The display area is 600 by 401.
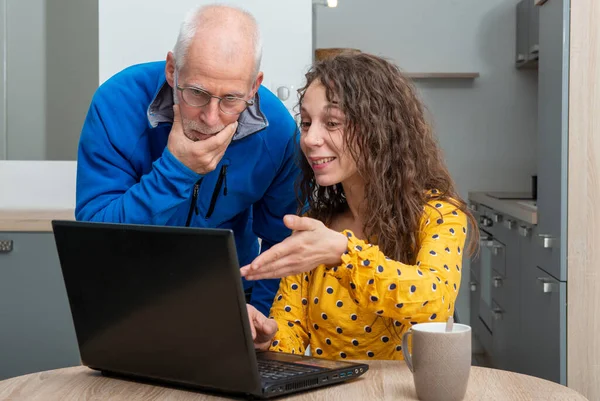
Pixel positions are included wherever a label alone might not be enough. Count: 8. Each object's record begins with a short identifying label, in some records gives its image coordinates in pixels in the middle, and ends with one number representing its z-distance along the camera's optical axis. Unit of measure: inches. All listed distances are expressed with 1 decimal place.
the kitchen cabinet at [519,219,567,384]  100.5
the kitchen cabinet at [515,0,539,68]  156.0
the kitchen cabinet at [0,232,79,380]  108.3
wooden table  39.7
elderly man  57.7
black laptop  36.7
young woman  53.6
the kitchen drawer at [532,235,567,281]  100.3
